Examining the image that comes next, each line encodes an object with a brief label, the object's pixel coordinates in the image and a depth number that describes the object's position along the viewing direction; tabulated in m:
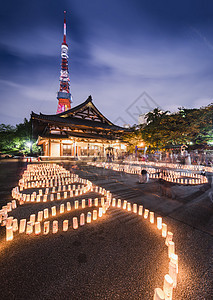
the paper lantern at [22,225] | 2.42
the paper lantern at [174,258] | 1.56
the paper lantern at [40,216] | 2.79
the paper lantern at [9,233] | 2.18
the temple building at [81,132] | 18.59
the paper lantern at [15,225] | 2.44
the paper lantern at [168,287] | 1.22
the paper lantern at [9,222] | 2.46
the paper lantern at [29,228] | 2.39
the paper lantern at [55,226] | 2.40
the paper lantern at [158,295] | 1.09
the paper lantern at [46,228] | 2.40
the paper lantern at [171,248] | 1.88
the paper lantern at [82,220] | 2.70
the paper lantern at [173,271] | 1.41
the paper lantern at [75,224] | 2.57
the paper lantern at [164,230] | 2.38
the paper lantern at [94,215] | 2.90
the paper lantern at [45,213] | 2.95
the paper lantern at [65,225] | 2.48
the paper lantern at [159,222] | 2.59
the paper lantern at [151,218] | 2.80
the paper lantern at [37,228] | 2.37
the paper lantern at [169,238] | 2.11
